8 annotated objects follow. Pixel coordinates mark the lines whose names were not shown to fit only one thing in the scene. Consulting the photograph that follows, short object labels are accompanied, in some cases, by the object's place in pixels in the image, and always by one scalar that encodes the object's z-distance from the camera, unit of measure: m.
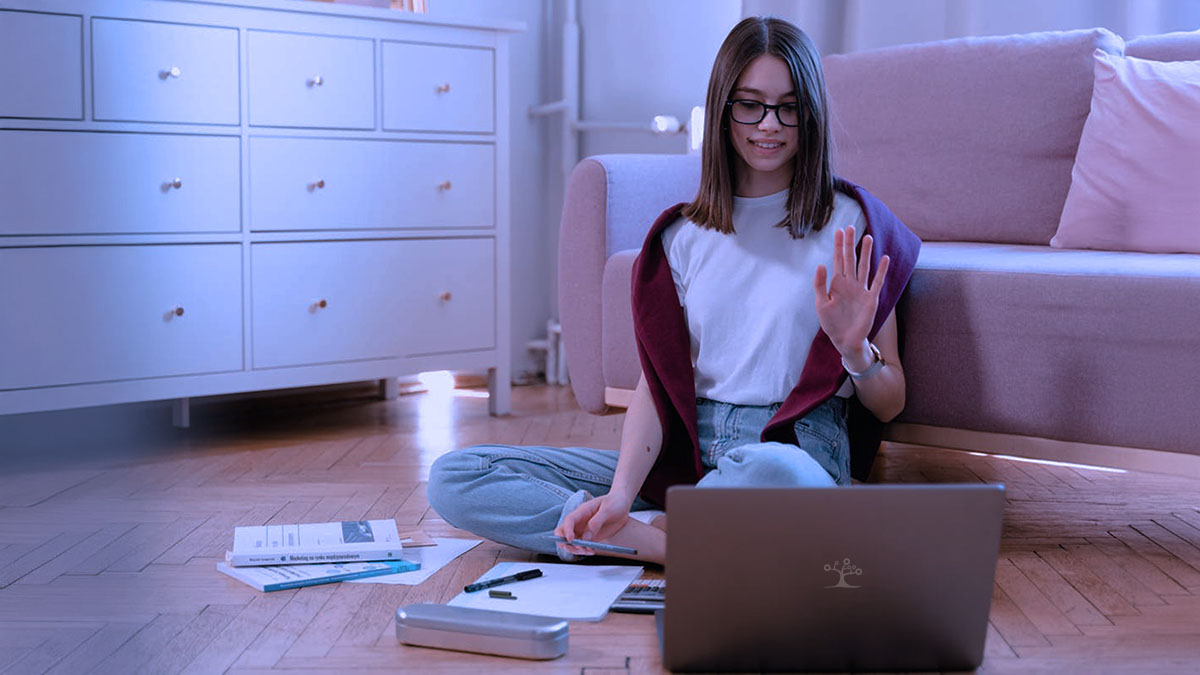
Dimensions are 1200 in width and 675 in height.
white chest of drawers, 2.46
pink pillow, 2.13
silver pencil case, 1.41
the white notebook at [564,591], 1.55
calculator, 1.57
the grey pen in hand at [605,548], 1.63
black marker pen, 1.60
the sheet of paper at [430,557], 1.73
